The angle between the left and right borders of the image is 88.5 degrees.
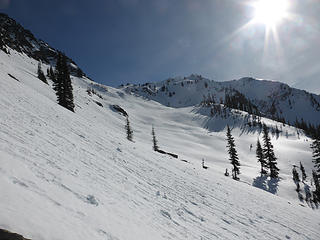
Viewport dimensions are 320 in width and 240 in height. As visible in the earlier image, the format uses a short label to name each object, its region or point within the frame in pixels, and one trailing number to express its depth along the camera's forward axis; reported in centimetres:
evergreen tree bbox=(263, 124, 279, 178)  4575
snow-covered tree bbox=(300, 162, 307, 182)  5692
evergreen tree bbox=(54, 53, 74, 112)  3222
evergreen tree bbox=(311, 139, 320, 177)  3250
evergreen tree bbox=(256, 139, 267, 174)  4700
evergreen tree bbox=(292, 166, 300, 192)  3938
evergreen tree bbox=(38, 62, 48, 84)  5852
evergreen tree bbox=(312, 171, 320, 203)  3648
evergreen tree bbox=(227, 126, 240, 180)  4383
